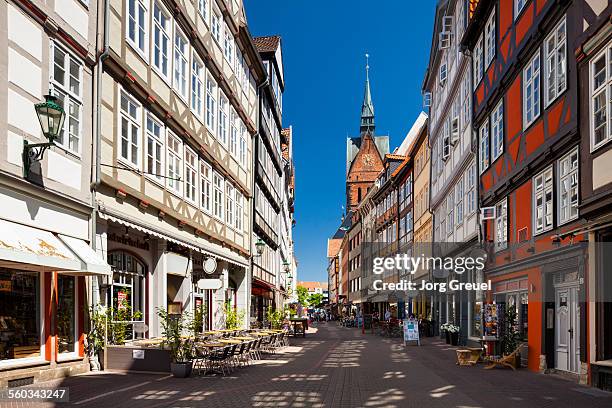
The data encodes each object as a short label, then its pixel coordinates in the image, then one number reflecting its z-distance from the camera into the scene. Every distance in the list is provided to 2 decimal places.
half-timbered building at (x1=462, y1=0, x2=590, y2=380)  15.55
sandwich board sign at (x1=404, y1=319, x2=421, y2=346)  30.70
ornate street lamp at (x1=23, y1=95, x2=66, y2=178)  11.84
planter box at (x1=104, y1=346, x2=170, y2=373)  15.52
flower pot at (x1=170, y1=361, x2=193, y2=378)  15.20
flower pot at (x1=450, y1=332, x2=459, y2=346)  30.27
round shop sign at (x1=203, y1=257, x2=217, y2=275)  22.62
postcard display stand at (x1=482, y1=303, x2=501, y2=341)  20.20
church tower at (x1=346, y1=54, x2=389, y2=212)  129.50
